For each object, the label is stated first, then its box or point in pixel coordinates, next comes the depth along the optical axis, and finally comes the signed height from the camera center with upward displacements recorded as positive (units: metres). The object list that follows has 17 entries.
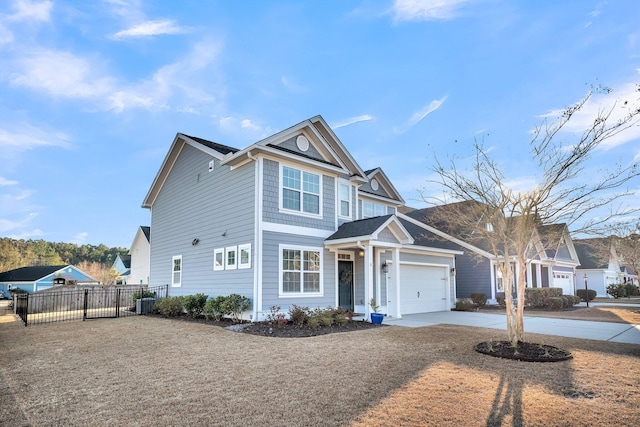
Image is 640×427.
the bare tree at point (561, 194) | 7.82 +1.39
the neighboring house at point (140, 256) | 30.50 +0.13
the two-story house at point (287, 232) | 12.49 +0.88
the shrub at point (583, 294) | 26.70 -2.66
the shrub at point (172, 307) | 14.74 -1.87
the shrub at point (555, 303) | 19.11 -2.29
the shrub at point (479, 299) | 20.06 -2.19
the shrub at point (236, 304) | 11.98 -1.44
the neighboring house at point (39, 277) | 42.44 -2.13
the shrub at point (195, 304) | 14.03 -1.68
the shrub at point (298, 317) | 11.48 -1.77
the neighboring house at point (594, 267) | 33.27 -1.01
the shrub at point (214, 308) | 12.64 -1.68
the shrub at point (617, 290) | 30.90 -2.75
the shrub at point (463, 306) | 18.02 -2.29
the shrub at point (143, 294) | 17.27 -1.65
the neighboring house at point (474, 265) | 20.94 -0.48
